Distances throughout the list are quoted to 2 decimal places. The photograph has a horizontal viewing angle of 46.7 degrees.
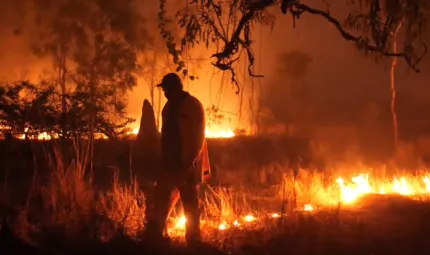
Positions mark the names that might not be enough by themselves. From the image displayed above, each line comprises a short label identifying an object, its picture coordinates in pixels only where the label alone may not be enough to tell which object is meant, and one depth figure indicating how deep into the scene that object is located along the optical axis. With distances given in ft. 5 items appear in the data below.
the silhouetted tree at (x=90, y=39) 78.54
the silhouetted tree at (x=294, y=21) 21.61
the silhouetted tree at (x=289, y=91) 118.11
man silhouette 20.74
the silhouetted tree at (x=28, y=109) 45.24
